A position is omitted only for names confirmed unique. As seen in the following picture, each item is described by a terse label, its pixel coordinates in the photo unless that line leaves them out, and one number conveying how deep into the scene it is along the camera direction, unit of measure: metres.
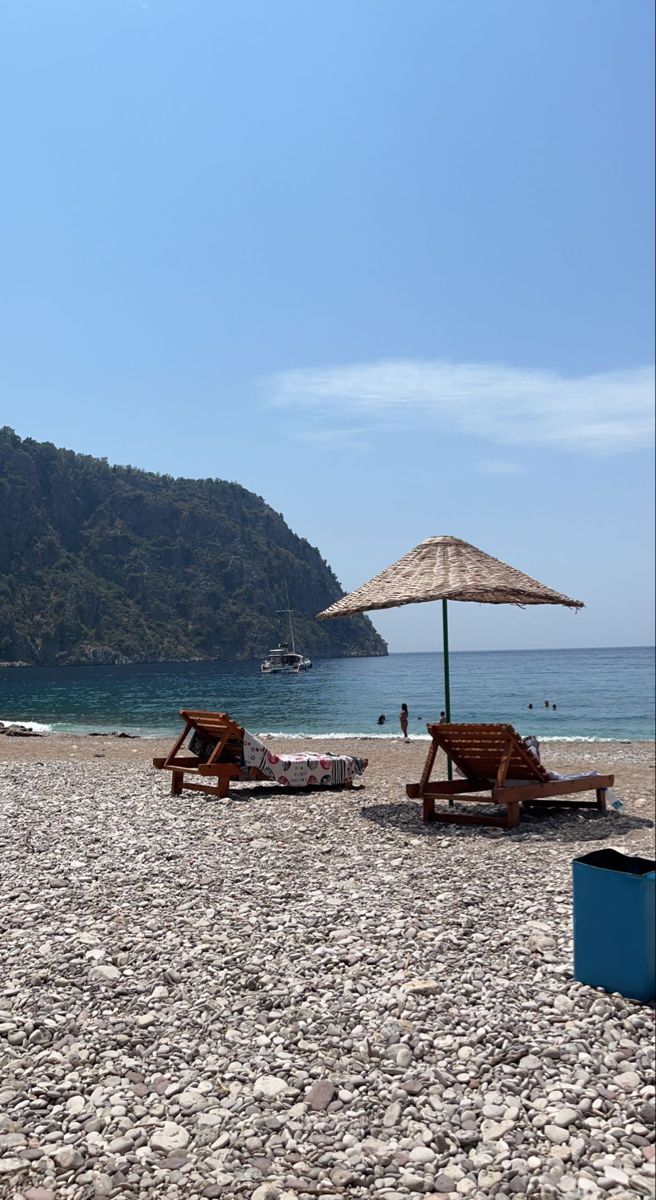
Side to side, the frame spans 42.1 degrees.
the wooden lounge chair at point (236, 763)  10.46
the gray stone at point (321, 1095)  3.40
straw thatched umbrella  9.07
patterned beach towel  10.54
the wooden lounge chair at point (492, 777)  8.52
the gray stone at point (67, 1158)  3.09
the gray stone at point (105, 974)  4.43
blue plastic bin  4.03
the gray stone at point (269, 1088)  3.47
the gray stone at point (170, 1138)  3.19
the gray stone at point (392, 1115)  3.28
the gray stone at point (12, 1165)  3.07
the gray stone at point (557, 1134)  3.14
